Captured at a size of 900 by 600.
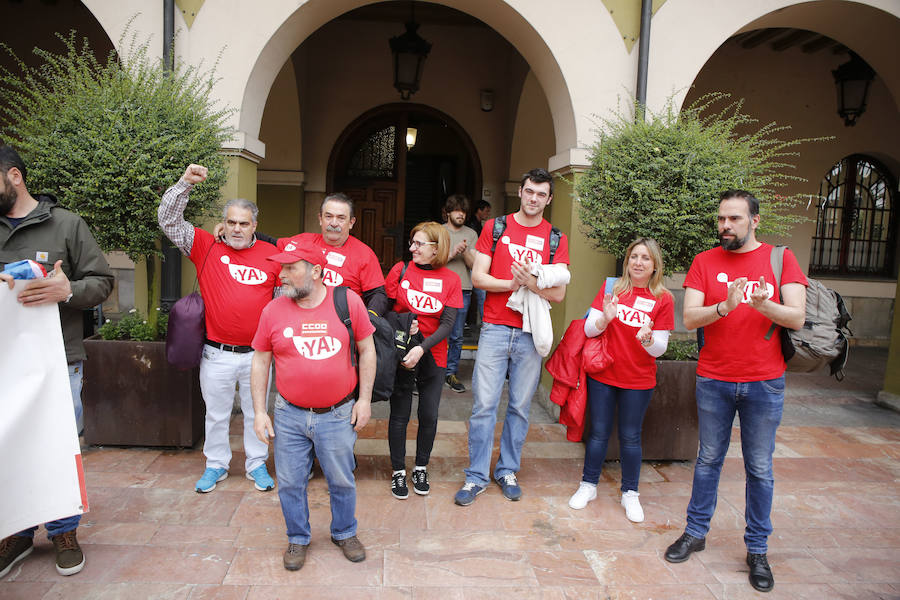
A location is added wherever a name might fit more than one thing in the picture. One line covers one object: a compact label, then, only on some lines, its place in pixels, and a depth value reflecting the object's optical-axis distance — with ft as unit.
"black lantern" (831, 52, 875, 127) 23.75
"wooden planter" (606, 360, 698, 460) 13.79
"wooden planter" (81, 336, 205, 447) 13.20
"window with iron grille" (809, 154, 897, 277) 29.60
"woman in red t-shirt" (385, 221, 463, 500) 11.42
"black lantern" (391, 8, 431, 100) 21.67
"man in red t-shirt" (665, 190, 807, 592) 9.49
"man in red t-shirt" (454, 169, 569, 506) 11.78
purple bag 11.50
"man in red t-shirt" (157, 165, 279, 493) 11.34
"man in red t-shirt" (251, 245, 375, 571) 8.72
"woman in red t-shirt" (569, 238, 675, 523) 11.15
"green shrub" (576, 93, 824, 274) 12.49
